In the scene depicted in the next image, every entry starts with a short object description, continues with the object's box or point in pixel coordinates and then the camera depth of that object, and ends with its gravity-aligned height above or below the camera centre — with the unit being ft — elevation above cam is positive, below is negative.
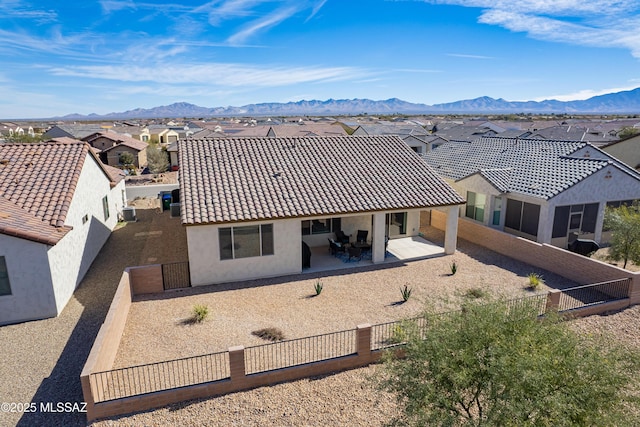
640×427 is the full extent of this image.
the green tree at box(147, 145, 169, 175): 156.35 -16.92
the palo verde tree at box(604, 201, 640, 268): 54.03 -15.72
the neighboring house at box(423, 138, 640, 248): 64.80 -11.86
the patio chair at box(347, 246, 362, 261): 59.98 -19.37
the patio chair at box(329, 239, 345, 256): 61.68 -19.34
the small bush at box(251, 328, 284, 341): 38.99 -20.54
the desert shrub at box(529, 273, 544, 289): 50.90 -20.13
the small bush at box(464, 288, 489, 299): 47.78 -20.27
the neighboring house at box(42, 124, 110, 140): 215.18 -8.27
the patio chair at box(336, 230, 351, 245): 63.36 -18.33
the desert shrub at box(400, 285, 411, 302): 47.40 -20.16
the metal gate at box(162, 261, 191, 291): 51.26 -19.66
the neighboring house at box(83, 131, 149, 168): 172.24 -12.84
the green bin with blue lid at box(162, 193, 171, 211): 95.14 -19.14
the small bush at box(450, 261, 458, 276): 55.54 -20.12
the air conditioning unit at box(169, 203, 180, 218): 85.92 -19.23
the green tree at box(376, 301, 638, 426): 19.22 -12.69
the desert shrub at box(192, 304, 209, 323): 42.39 -20.05
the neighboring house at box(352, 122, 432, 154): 172.45 -7.17
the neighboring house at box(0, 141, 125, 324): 41.83 -11.98
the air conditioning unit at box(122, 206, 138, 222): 86.76 -20.15
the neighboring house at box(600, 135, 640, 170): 104.68 -8.29
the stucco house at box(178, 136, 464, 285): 51.57 -10.84
